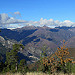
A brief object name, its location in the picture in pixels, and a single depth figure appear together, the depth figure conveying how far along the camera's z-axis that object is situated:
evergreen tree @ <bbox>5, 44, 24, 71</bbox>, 55.69
